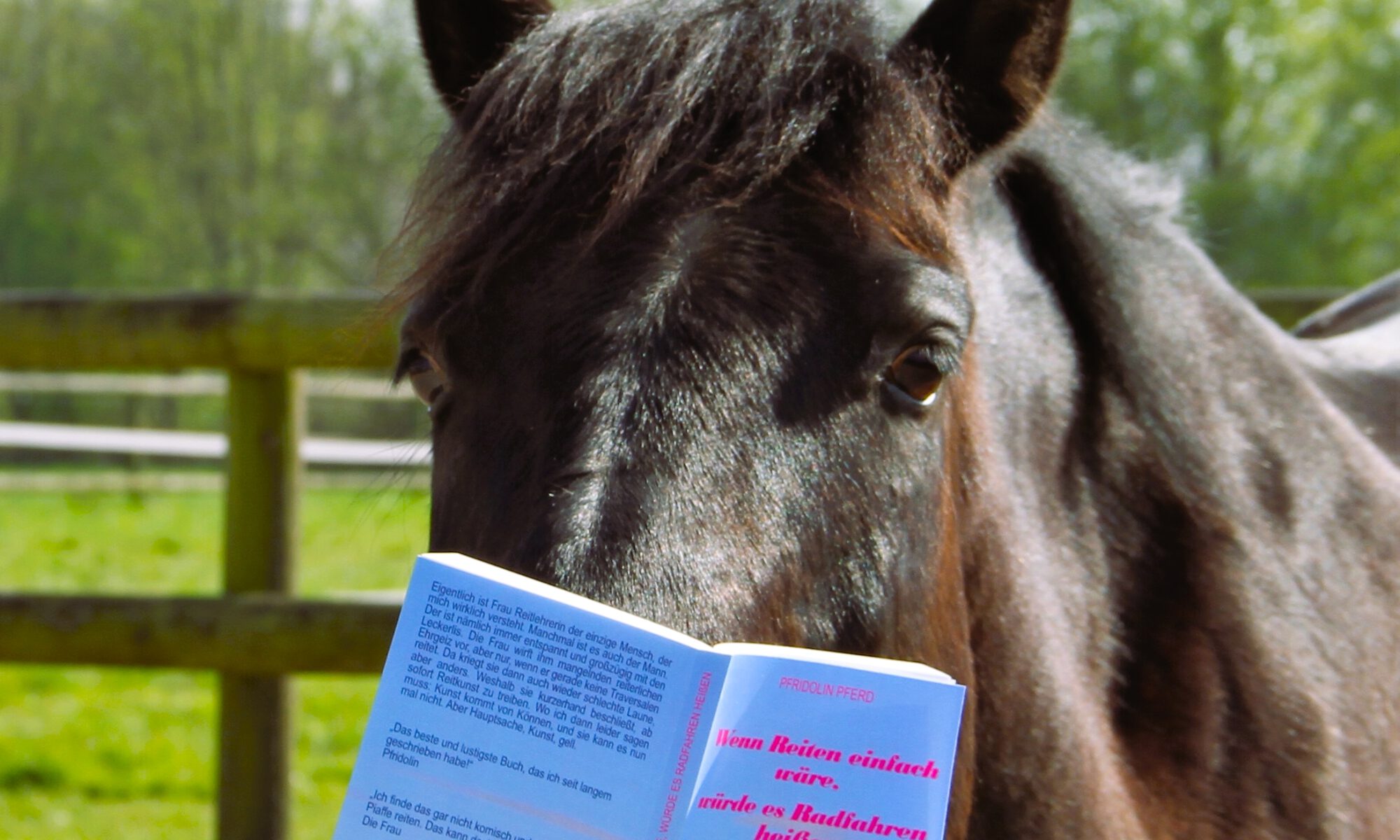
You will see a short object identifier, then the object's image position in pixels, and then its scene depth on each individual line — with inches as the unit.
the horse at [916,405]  111.3
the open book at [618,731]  83.0
